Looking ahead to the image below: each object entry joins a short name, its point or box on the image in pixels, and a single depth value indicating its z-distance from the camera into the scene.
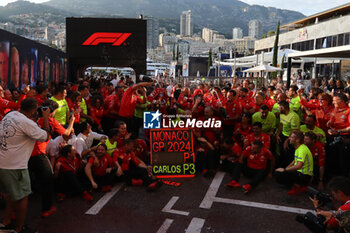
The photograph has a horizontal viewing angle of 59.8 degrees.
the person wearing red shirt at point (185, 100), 8.77
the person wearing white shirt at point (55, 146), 5.74
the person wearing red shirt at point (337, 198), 3.15
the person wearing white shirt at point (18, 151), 4.01
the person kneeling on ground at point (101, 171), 5.90
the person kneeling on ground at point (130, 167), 6.12
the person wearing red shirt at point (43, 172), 4.71
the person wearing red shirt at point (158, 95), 9.25
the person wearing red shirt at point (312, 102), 7.76
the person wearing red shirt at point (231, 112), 8.04
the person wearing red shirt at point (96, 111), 7.81
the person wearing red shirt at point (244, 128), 7.29
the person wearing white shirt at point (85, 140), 6.14
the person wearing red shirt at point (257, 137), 6.70
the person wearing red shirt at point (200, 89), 11.01
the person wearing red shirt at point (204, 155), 6.86
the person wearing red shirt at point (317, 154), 6.05
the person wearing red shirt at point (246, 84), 11.22
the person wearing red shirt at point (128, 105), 7.77
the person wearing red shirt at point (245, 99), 8.16
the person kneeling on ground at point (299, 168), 5.82
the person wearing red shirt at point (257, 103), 7.88
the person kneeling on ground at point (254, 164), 6.07
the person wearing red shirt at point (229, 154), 6.89
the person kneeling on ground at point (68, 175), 5.49
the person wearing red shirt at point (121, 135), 6.47
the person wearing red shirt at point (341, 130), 6.25
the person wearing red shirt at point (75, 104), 7.05
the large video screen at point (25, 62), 9.29
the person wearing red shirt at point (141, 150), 6.82
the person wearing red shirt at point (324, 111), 7.02
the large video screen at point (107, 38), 15.50
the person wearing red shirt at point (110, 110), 8.31
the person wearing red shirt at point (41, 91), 6.53
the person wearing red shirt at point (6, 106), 5.96
